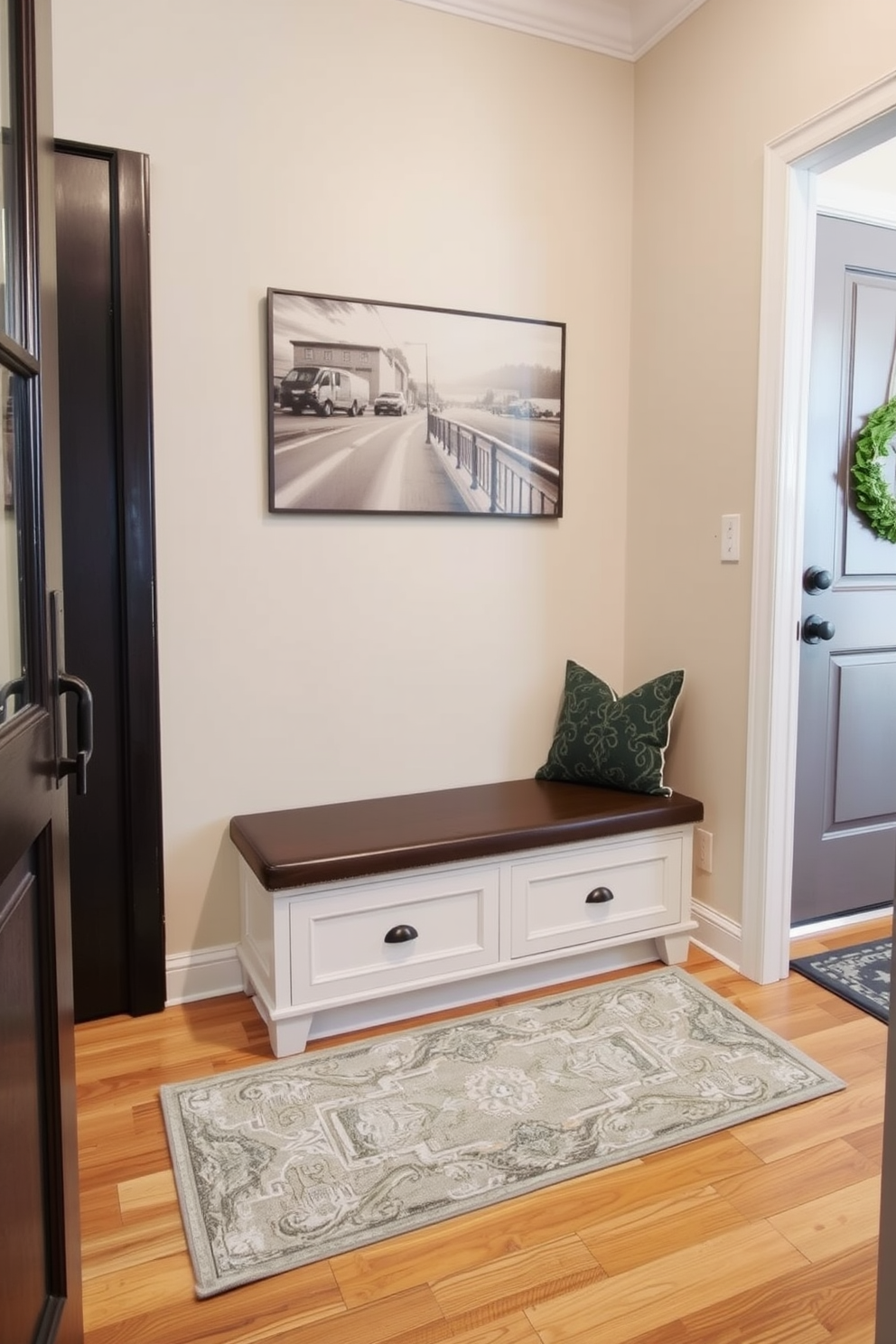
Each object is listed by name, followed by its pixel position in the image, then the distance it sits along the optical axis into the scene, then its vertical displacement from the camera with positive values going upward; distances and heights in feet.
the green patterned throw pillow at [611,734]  8.34 -1.49
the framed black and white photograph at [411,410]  7.68 +1.50
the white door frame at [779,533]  7.29 +0.38
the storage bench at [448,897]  6.79 -2.63
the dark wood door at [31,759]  3.07 -0.67
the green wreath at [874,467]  8.61 +1.07
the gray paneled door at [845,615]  8.48 -0.36
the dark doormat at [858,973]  7.57 -3.53
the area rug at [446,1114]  5.12 -3.60
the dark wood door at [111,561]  6.86 +0.10
